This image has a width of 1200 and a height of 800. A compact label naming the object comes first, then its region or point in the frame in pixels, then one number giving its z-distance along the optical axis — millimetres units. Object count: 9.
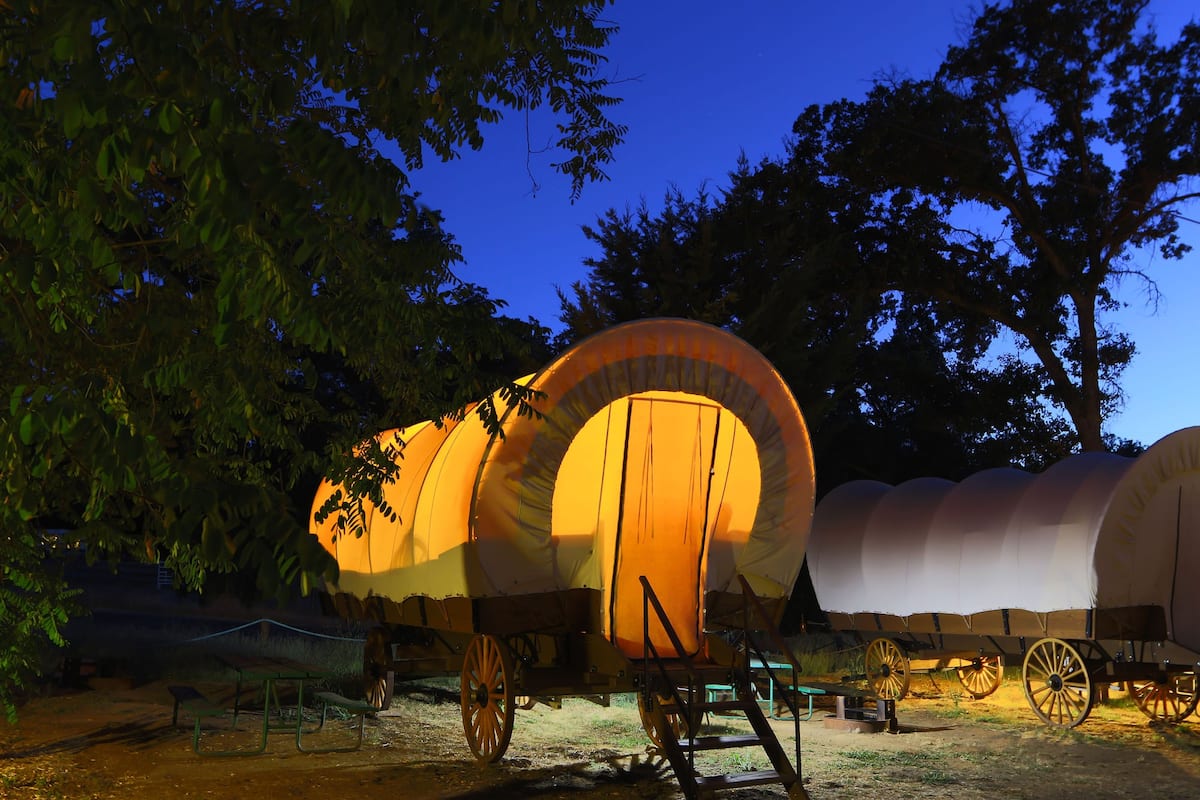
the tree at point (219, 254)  2838
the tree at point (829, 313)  23219
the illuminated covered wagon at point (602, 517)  8492
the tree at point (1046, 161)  23828
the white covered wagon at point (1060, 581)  11617
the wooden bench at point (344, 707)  9266
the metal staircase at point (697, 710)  7402
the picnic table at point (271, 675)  9579
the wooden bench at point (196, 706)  8945
